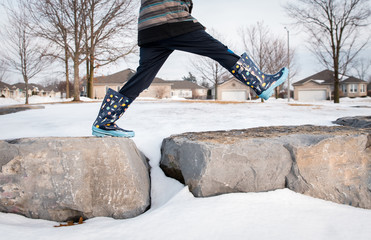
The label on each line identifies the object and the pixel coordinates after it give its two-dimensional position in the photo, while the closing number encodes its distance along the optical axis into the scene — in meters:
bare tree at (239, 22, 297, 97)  22.47
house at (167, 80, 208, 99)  53.93
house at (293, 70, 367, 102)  34.00
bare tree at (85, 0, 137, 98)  13.09
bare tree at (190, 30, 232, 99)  26.19
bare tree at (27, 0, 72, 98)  11.84
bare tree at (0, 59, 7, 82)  18.10
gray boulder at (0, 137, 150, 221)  1.40
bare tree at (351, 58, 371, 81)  47.11
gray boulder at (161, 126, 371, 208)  1.51
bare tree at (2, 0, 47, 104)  14.26
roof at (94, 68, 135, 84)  35.62
